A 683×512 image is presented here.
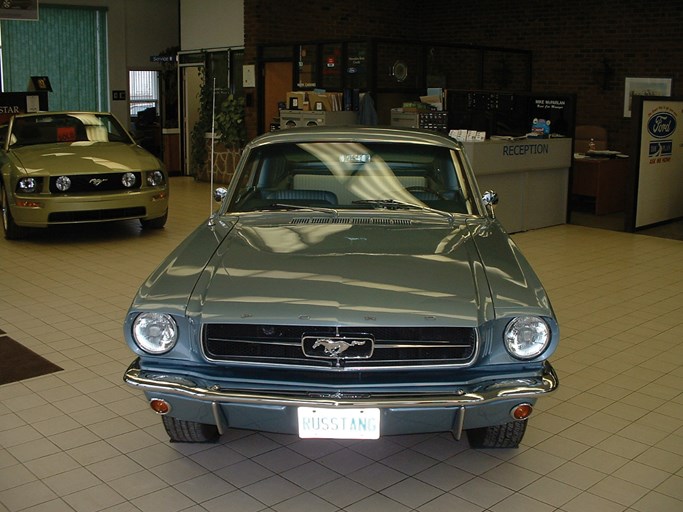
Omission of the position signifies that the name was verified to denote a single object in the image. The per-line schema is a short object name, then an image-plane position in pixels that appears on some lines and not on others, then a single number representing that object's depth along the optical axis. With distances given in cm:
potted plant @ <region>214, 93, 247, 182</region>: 1470
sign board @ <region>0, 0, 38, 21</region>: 1305
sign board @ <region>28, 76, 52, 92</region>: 1480
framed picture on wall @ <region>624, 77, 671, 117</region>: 1397
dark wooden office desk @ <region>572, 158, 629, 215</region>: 1212
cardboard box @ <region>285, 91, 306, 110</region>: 1235
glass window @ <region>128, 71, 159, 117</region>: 1736
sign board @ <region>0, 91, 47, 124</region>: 1397
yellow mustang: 883
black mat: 505
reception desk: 991
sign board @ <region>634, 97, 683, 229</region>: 1055
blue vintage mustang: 317
